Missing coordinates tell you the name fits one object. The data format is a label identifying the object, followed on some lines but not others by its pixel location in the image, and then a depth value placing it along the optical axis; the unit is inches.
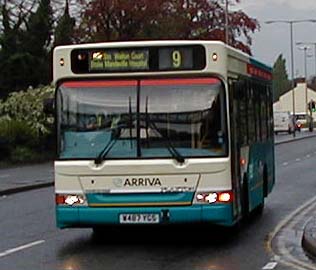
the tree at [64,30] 2058.3
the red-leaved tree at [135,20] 2317.9
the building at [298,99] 6006.4
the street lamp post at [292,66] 3548.2
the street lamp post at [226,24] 2264.3
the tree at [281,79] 7352.4
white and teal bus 541.6
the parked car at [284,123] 3575.3
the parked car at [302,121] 4287.4
